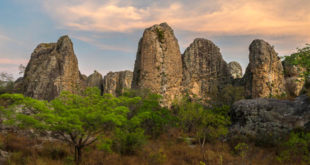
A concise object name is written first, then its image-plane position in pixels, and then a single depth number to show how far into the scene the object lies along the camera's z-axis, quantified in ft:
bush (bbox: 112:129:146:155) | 44.27
